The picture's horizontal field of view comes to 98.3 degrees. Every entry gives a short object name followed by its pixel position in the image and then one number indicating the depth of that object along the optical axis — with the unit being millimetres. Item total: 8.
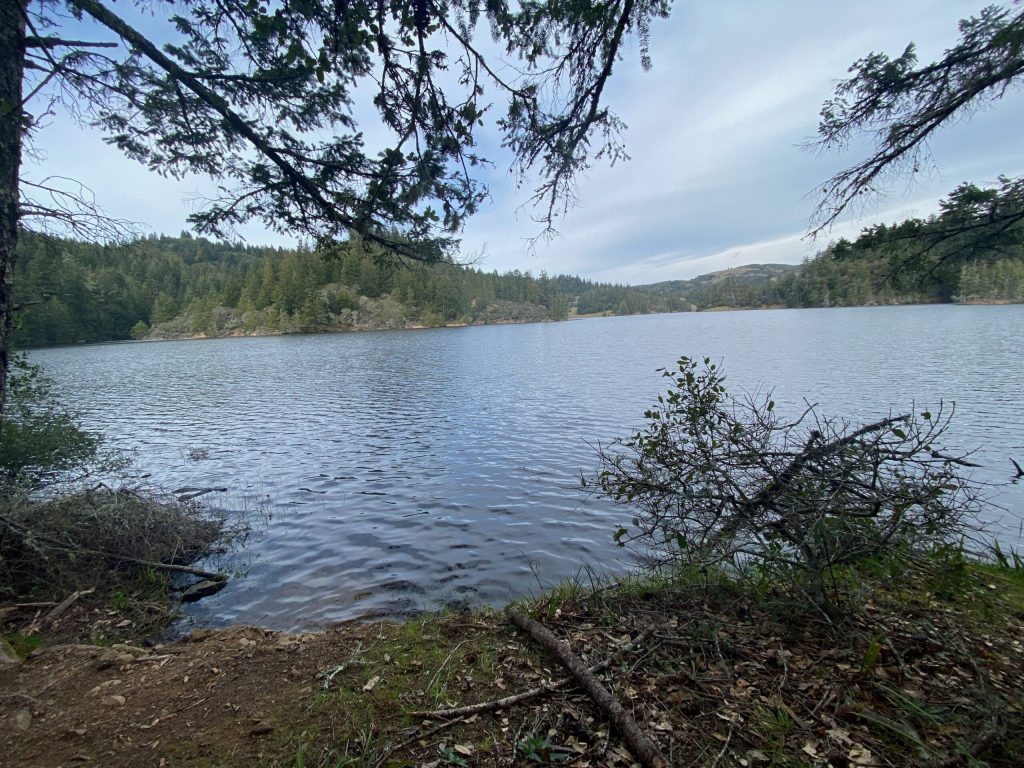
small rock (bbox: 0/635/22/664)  3781
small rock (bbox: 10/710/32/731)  2979
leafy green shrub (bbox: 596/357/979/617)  3629
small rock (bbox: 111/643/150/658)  4281
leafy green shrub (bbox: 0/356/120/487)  7895
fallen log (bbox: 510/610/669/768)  2434
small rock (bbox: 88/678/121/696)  3441
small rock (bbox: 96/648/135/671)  3910
